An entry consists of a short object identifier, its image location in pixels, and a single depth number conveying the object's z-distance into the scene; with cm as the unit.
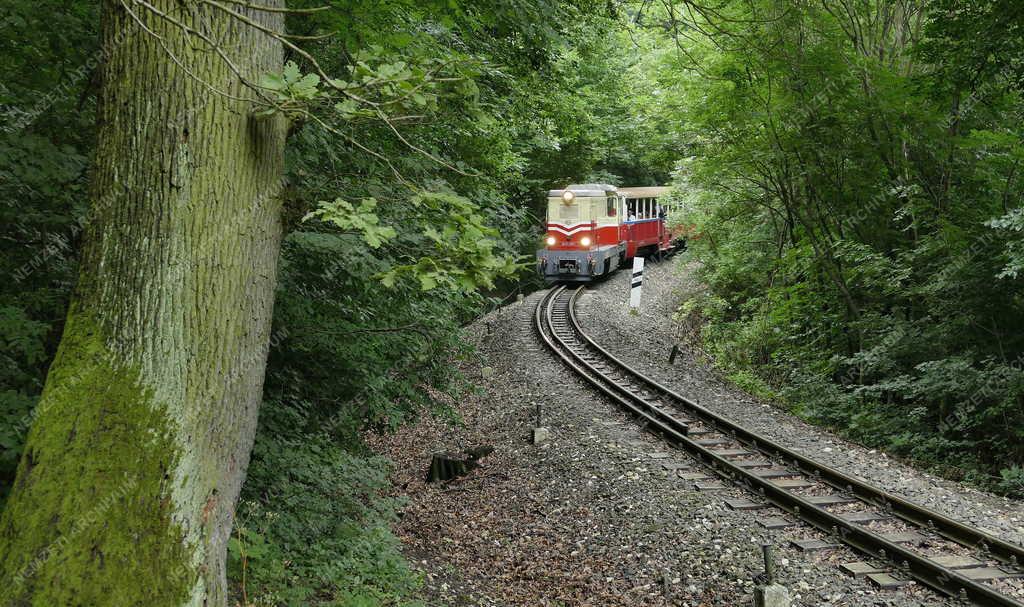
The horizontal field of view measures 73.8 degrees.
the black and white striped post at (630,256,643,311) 1865
